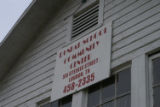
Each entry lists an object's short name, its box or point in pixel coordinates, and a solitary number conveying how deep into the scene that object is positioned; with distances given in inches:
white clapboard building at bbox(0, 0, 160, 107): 355.9
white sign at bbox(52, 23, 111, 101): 386.3
